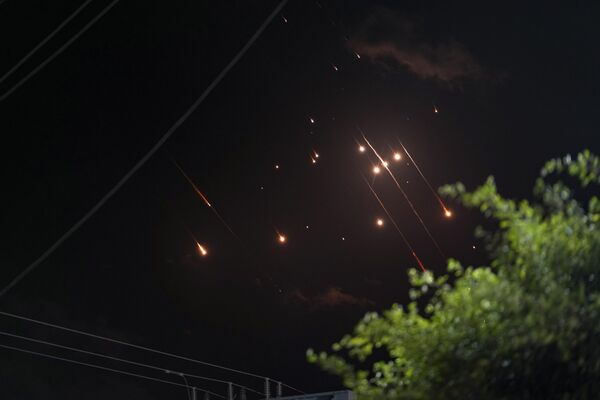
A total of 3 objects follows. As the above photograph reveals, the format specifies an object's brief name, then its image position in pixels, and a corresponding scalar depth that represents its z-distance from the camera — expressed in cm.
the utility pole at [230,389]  3312
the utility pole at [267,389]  3189
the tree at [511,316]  847
